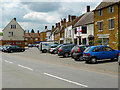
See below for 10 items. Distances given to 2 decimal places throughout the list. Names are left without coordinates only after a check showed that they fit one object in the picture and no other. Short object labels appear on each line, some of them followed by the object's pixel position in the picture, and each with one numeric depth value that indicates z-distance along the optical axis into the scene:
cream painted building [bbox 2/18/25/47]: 76.19
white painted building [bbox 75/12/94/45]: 41.26
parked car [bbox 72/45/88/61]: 21.08
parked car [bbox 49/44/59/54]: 36.00
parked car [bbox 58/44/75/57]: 26.45
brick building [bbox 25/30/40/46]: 138.30
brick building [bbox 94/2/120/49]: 30.38
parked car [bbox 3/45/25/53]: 45.34
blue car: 18.25
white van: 40.63
